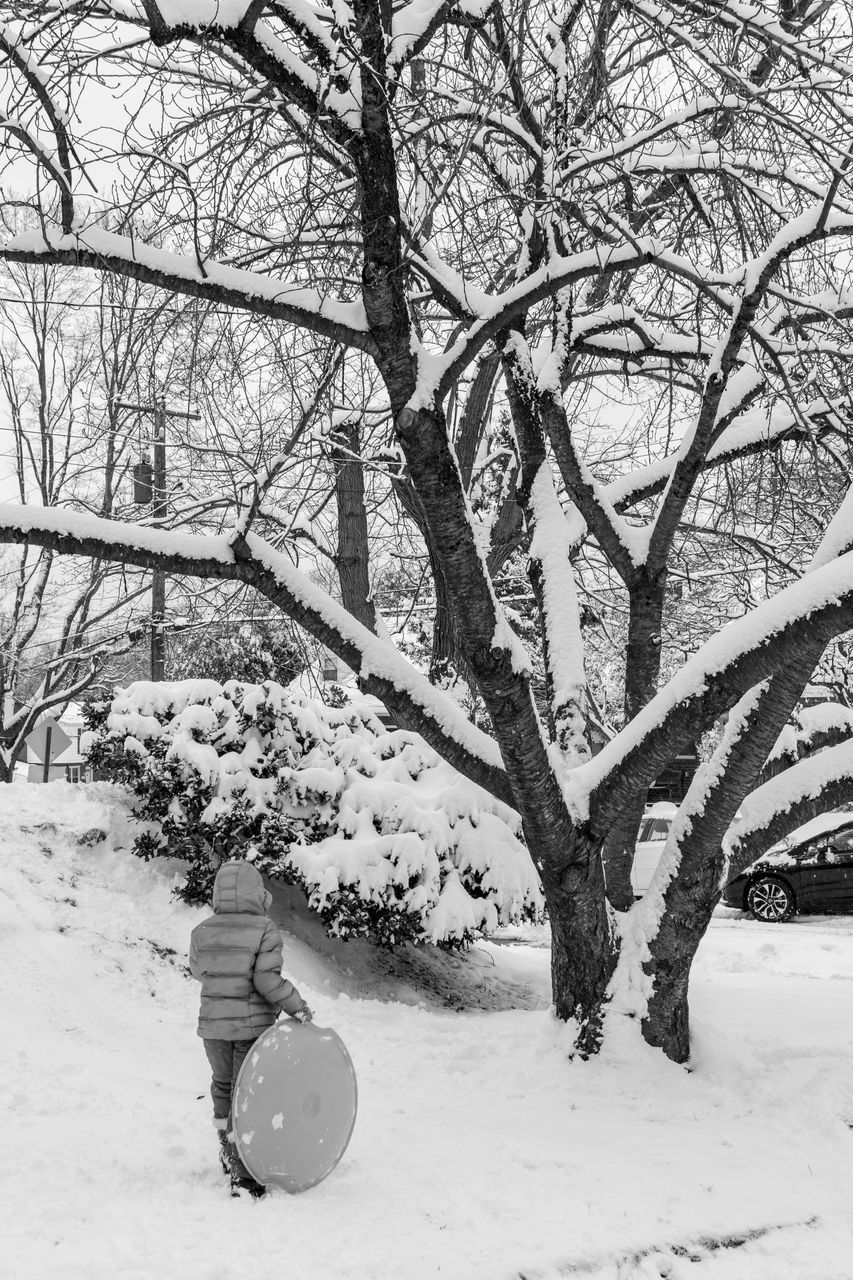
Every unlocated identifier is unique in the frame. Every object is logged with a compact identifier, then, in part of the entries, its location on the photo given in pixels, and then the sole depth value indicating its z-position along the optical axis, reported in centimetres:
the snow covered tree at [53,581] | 1365
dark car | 1312
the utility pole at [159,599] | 1355
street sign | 1496
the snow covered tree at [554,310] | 438
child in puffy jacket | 398
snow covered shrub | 720
